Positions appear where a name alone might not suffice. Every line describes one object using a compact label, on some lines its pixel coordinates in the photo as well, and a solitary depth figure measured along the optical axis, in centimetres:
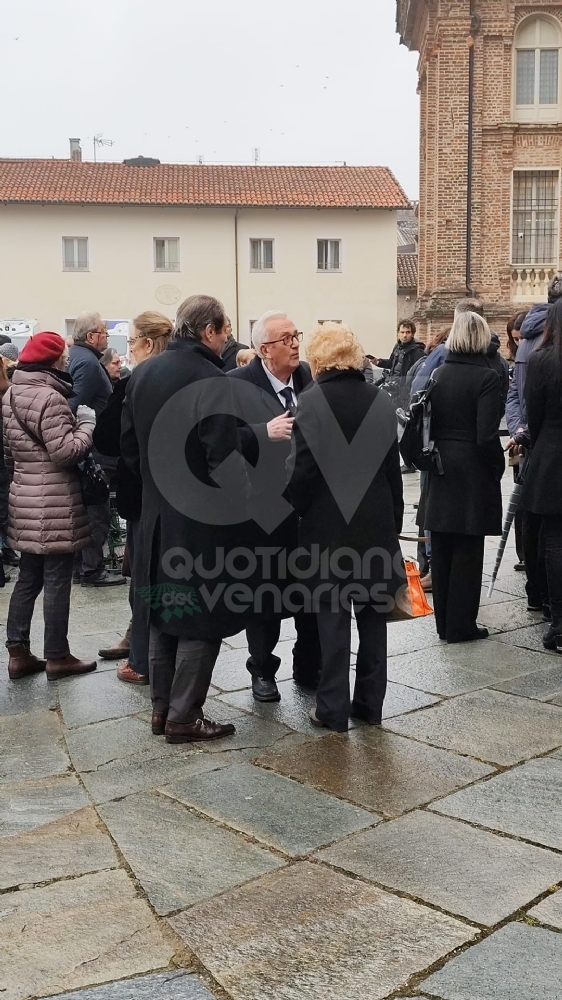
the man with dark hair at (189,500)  444
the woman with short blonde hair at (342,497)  454
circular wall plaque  3944
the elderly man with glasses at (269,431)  503
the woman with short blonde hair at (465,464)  603
